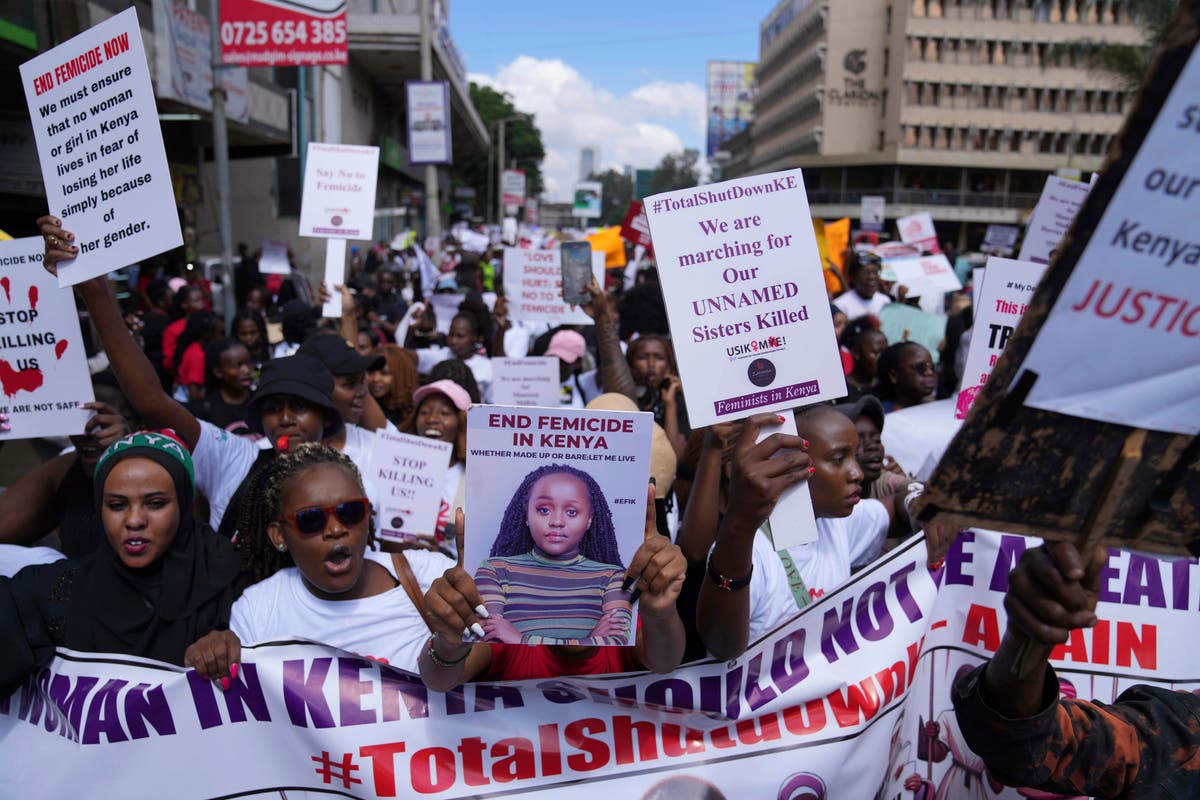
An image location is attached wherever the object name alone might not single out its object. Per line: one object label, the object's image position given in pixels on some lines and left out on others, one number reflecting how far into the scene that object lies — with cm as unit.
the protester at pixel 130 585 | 242
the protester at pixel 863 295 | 889
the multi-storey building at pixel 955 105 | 6150
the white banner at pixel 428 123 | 1738
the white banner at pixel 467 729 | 234
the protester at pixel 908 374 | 539
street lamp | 6041
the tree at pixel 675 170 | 12950
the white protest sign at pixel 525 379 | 537
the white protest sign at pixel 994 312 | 333
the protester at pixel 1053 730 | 164
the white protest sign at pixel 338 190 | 598
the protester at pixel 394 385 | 535
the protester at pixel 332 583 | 259
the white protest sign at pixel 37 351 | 334
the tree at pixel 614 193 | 12119
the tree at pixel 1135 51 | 2864
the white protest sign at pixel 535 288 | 766
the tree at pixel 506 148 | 7412
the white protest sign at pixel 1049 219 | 457
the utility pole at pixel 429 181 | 2001
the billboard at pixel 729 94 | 14912
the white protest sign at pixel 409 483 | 379
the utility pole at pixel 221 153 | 843
